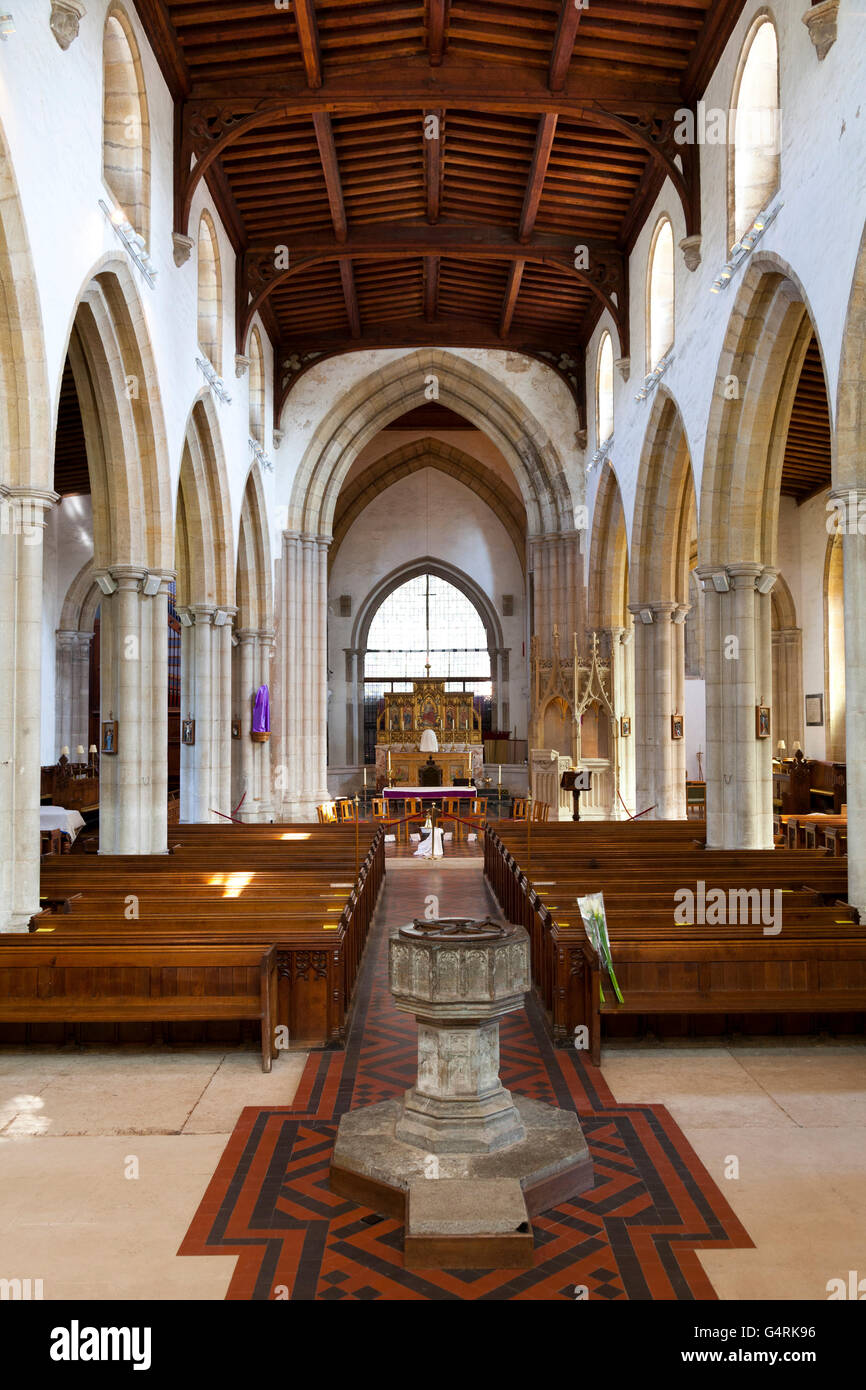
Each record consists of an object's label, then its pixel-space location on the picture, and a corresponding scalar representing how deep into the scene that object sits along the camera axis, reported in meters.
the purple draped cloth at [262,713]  18.64
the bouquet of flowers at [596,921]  6.24
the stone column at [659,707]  15.65
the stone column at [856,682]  7.83
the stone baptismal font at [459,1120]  4.36
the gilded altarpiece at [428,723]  24.91
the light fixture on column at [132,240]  9.51
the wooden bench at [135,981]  6.42
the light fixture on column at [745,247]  9.66
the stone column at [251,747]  18.56
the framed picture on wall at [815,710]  23.61
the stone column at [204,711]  15.16
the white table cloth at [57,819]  13.97
